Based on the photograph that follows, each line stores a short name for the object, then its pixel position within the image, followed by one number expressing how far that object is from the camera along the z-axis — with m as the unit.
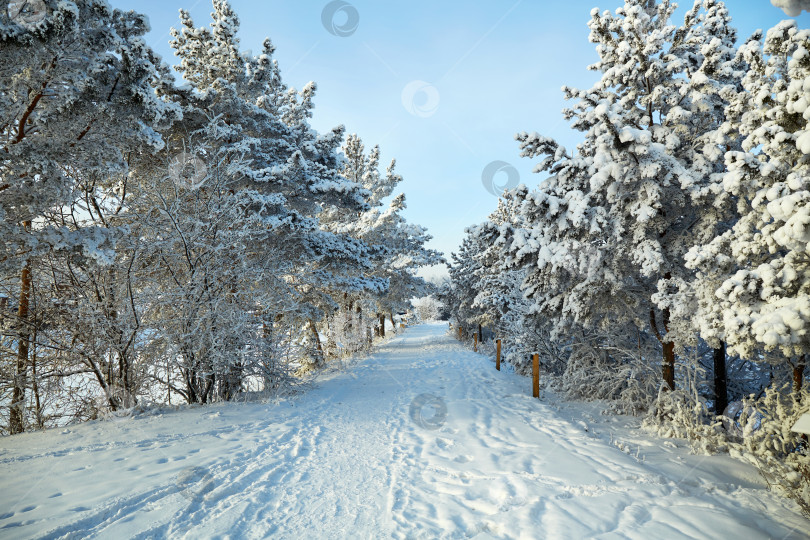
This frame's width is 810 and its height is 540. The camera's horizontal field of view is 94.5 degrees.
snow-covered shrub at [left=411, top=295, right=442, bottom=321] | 95.94
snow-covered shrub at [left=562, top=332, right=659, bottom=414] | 7.61
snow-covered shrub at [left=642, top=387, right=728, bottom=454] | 5.44
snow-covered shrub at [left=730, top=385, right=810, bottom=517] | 3.73
